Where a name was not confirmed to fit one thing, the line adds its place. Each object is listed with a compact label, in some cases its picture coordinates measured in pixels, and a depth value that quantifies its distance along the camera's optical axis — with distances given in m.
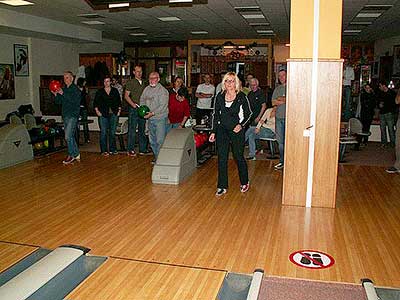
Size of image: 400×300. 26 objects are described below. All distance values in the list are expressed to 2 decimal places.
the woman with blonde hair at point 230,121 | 5.25
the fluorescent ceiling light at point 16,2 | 8.48
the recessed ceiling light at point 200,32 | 13.46
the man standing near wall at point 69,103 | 7.04
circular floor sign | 3.48
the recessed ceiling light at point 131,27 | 12.55
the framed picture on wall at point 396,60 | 14.19
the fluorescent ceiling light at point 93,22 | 11.44
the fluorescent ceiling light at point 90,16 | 10.26
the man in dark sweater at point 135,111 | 7.80
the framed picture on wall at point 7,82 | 11.17
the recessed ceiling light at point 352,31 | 13.16
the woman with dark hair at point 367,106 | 9.52
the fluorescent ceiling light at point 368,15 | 10.05
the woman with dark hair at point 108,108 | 7.81
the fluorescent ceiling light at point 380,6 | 8.86
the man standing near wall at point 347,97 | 11.33
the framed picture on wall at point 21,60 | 11.67
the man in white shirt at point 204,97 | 10.00
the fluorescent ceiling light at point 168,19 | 10.82
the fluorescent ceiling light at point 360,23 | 11.59
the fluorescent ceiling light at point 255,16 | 10.33
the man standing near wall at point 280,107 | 6.57
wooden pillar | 4.79
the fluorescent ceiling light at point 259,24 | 11.69
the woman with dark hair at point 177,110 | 7.31
